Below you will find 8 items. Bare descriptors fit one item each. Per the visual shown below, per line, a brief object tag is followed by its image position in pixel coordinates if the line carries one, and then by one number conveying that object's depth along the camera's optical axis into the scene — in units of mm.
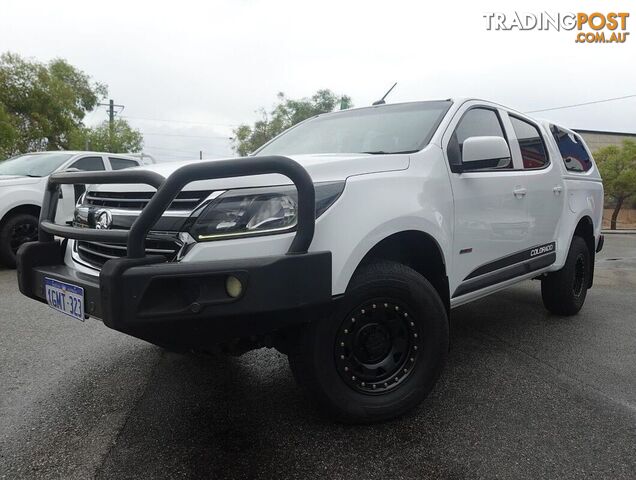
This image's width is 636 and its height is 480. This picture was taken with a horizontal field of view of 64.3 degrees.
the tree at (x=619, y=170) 23484
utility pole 34469
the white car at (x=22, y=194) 6426
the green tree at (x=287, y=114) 41781
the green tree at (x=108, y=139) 29375
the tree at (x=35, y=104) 23781
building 34906
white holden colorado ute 1915
